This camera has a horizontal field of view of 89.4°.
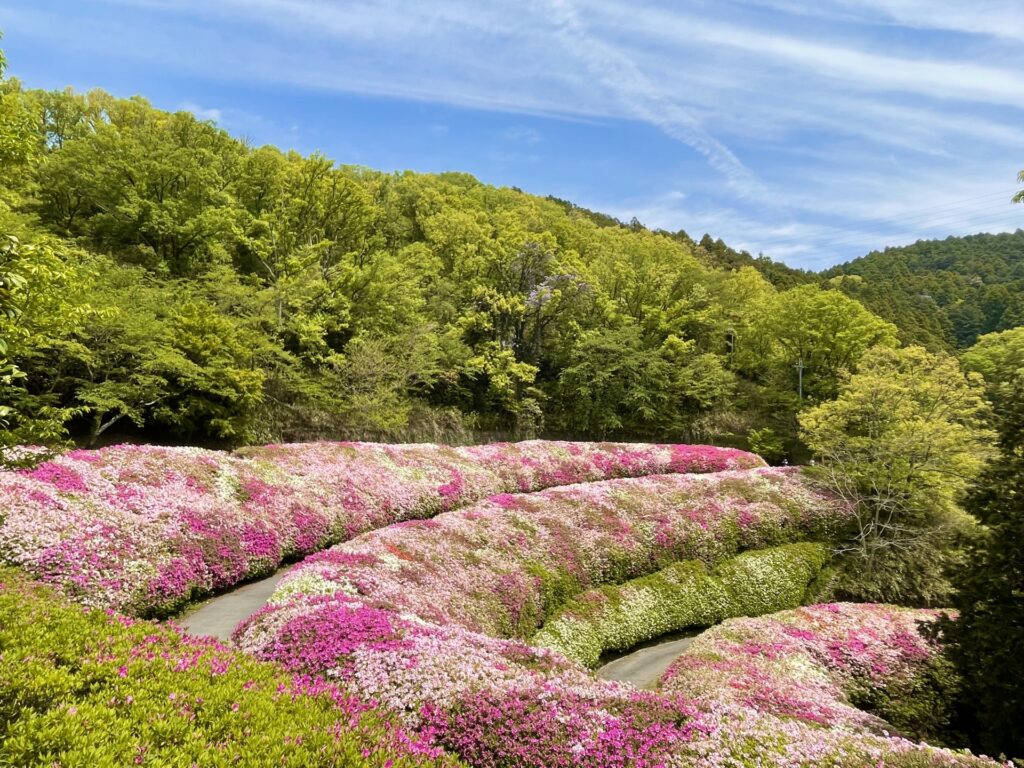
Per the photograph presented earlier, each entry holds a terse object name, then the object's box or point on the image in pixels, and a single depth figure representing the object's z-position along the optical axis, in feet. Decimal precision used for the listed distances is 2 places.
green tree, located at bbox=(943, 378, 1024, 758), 35.65
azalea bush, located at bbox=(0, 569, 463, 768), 16.80
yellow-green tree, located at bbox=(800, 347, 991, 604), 72.43
